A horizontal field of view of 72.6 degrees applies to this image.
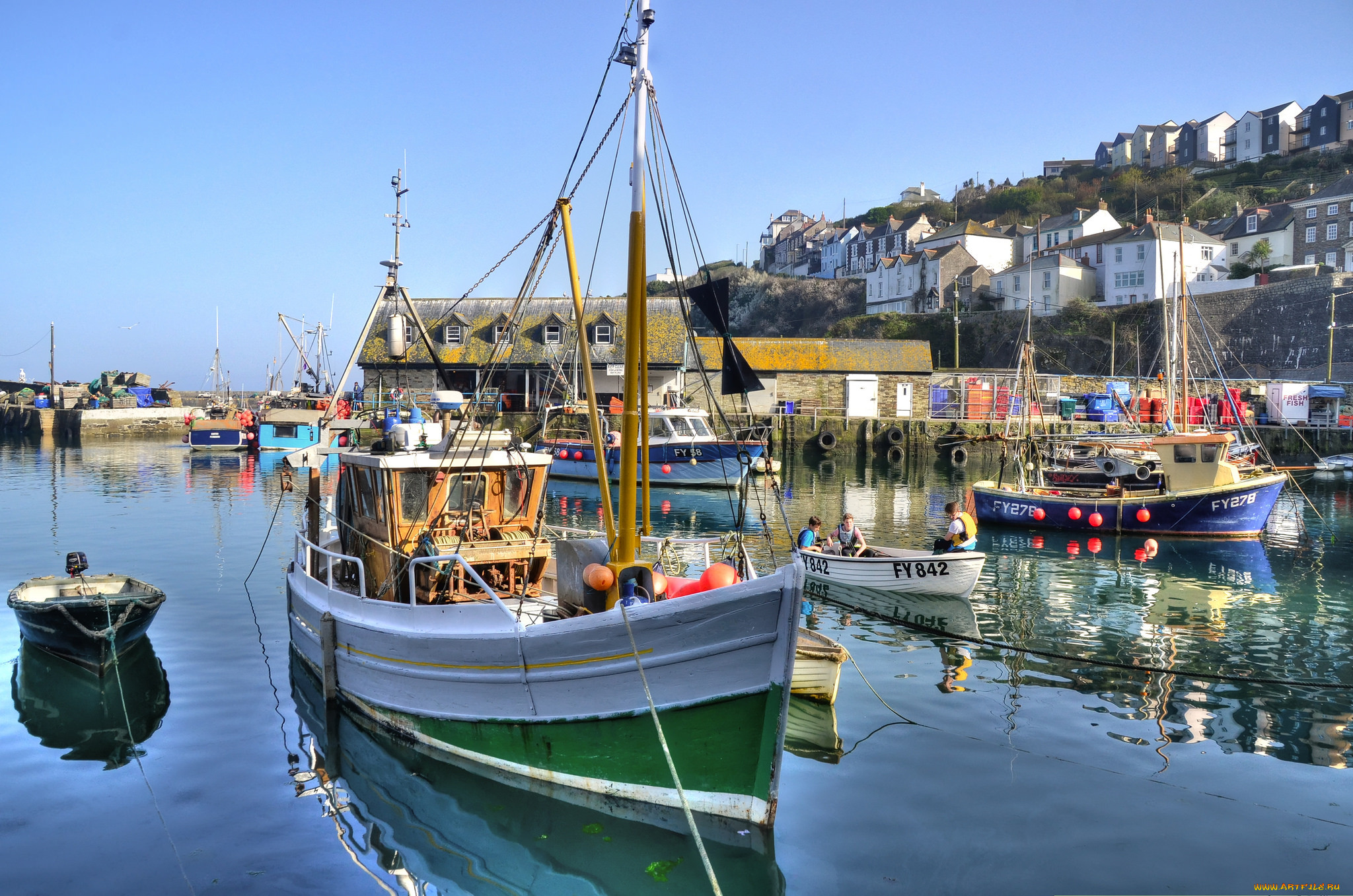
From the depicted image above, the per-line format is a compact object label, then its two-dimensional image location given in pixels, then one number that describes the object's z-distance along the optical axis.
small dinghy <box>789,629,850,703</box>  11.67
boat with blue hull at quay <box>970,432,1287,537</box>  26.72
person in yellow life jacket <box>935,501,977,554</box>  18.08
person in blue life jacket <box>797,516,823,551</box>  19.44
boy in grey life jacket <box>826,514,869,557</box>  18.62
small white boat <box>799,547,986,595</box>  17.36
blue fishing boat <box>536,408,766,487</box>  39.19
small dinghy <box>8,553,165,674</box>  13.39
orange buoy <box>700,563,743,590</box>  8.95
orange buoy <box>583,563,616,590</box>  9.20
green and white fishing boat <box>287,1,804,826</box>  7.91
